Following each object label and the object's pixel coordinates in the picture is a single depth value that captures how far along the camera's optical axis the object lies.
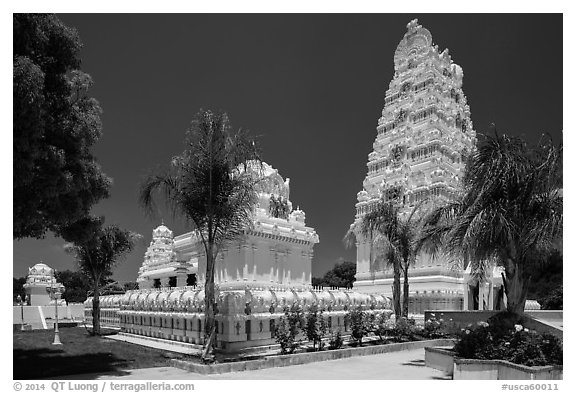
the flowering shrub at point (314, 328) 19.17
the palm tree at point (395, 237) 27.48
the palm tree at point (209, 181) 16.89
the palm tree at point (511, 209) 14.90
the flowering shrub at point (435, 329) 25.79
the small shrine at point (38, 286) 65.75
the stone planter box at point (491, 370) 12.48
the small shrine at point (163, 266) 48.94
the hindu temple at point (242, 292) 18.84
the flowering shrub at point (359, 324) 21.38
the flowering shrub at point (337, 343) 19.94
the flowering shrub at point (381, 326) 23.20
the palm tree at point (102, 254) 30.09
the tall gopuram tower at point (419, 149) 43.34
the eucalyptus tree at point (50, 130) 11.65
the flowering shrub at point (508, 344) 13.23
